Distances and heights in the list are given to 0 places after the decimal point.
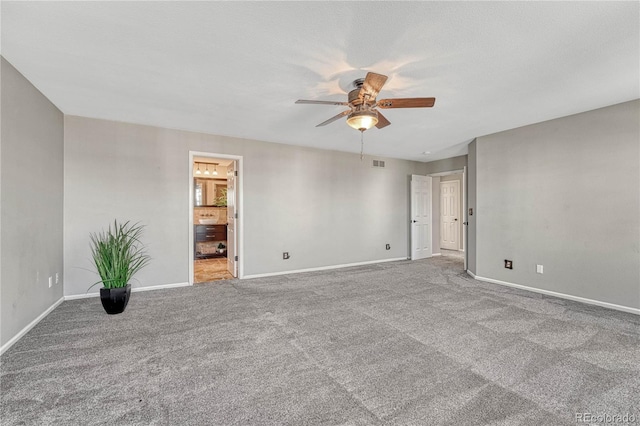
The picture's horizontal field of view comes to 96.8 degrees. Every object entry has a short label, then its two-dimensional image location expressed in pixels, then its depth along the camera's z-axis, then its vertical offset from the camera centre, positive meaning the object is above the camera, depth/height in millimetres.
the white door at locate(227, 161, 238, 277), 5082 -121
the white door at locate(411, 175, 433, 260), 6984 -69
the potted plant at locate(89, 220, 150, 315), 3270 -691
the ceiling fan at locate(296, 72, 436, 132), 2467 +1006
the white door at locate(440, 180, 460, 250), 8609 +5
